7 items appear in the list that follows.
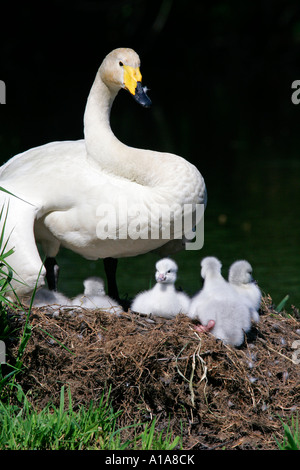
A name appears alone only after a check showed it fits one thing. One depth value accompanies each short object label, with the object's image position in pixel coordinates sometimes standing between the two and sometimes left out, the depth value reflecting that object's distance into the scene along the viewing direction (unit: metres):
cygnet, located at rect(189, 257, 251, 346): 5.16
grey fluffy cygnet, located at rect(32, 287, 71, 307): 5.55
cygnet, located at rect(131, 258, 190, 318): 5.51
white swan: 5.58
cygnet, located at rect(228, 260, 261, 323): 5.81
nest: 4.84
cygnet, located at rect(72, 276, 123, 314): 5.54
